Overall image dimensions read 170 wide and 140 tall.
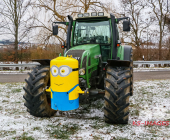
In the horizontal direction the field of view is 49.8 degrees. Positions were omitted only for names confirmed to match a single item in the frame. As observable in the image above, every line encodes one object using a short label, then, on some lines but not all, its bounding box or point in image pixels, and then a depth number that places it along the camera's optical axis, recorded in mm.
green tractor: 3701
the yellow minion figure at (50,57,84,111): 3631
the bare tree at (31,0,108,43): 15492
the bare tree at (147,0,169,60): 19453
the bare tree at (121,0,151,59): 19677
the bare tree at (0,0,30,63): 16203
